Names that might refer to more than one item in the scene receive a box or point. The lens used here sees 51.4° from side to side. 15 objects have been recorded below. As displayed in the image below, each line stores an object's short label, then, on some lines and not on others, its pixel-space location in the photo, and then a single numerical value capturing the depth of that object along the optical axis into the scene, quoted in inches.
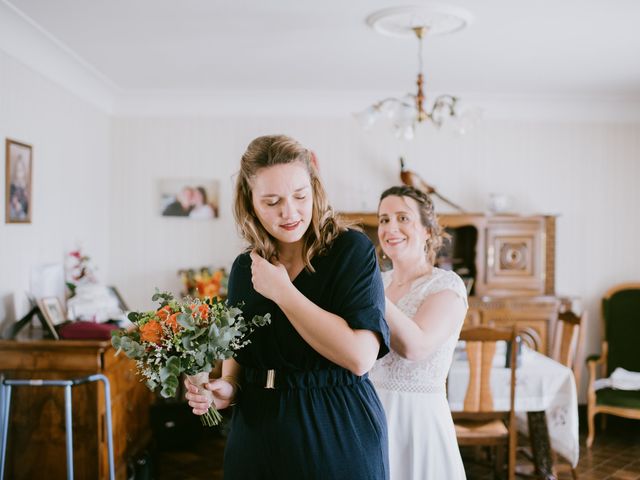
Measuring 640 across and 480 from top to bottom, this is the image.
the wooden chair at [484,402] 134.1
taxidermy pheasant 213.3
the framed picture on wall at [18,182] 147.4
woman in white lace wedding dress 84.2
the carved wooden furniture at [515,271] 209.0
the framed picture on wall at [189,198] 224.8
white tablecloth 141.7
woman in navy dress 55.1
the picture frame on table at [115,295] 194.5
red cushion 140.1
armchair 211.0
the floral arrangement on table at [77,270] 181.0
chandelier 137.2
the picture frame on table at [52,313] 142.2
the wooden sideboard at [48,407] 136.7
